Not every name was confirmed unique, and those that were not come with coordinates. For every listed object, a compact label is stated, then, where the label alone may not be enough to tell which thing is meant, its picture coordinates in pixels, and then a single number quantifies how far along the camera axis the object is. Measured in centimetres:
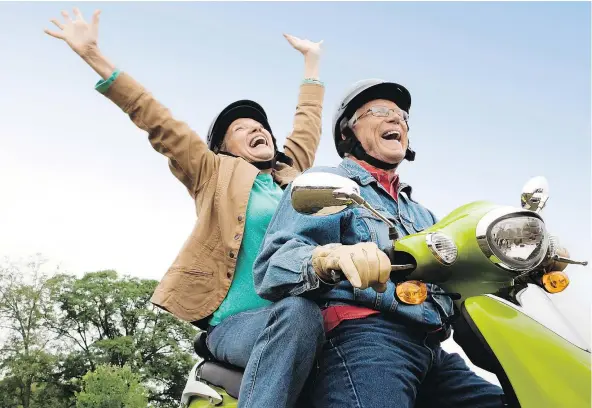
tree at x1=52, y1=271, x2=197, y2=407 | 3250
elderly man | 197
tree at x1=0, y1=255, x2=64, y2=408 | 2950
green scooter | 172
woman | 298
